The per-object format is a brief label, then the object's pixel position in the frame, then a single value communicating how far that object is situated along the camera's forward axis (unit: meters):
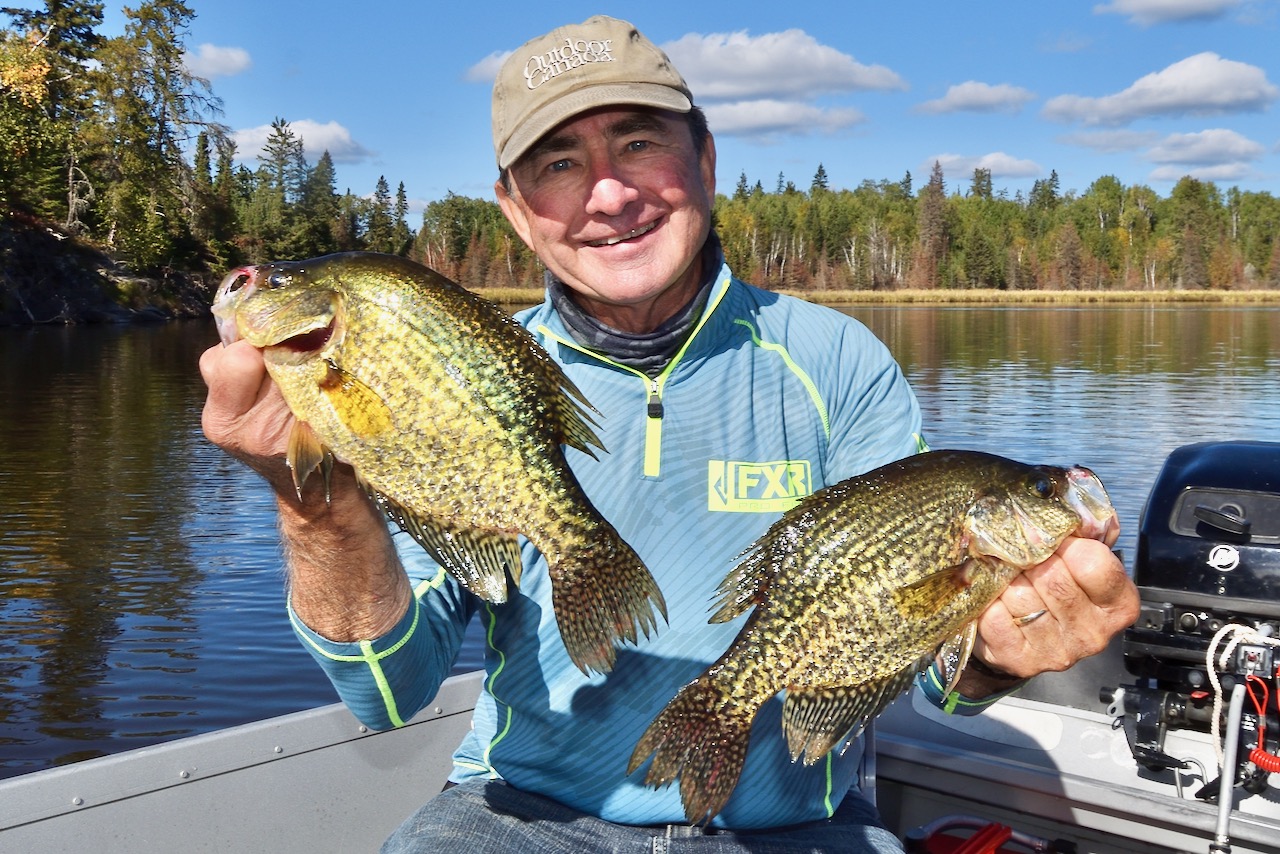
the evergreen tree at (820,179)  175.75
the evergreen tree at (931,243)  134.88
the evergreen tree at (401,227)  97.51
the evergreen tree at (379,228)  90.69
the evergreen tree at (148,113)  60.19
